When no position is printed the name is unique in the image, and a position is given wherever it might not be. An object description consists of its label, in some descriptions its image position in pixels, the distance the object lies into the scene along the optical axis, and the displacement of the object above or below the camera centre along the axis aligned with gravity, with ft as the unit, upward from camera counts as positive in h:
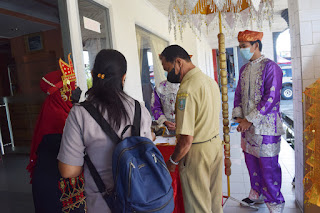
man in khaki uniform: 5.01 -1.14
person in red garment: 4.17 -1.25
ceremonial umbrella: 7.05 +1.91
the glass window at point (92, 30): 9.08 +2.18
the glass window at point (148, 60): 15.39 +1.37
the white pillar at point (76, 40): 7.86 +1.49
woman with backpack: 3.34 -0.58
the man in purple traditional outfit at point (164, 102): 8.41 -0.77
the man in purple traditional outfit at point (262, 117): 7.44 -1.39
